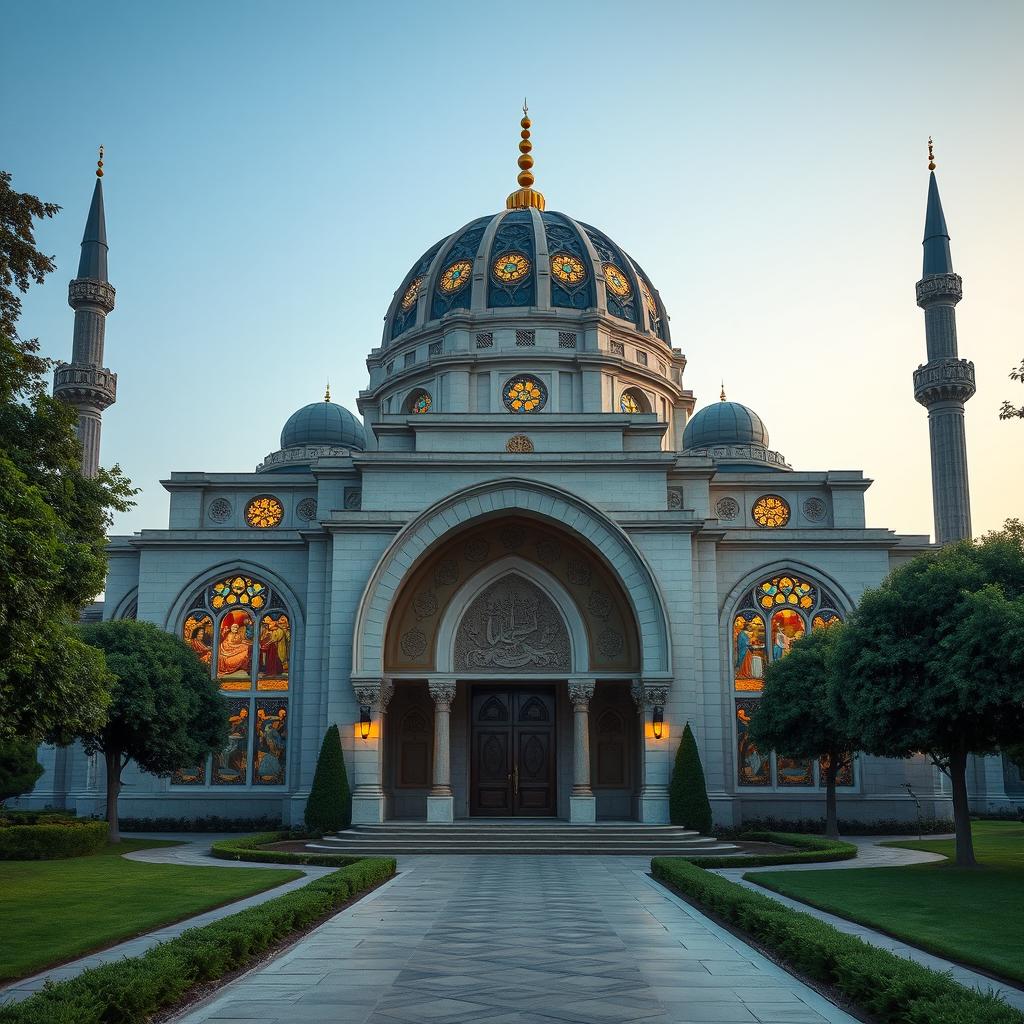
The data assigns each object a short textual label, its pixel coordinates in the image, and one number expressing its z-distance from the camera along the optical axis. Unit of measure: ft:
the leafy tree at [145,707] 96.58
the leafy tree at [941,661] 69.62
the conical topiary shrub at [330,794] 105.19
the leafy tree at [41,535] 43.91
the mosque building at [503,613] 113.09
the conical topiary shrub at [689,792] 104.94
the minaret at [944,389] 148.56
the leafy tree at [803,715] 104.78
